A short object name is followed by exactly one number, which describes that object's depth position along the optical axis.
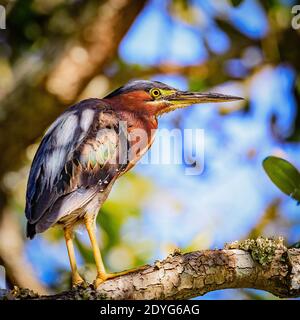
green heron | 3.38
